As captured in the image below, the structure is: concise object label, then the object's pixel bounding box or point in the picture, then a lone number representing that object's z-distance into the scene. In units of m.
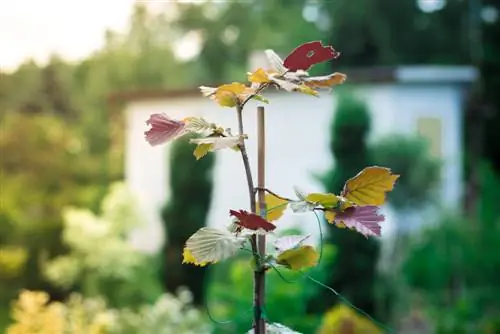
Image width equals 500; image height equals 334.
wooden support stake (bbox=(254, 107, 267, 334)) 2.16
